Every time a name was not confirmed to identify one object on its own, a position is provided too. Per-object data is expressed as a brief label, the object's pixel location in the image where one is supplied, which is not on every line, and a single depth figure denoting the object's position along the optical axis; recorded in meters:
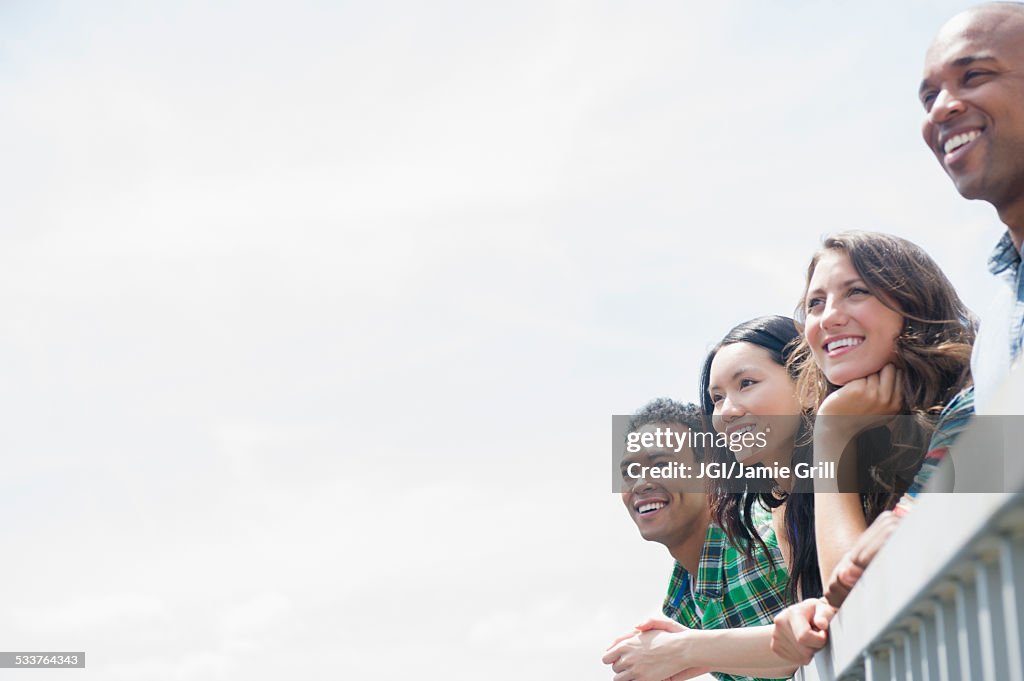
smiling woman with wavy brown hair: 3.79
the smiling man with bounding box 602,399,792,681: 4.75
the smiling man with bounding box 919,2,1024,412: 3.16
